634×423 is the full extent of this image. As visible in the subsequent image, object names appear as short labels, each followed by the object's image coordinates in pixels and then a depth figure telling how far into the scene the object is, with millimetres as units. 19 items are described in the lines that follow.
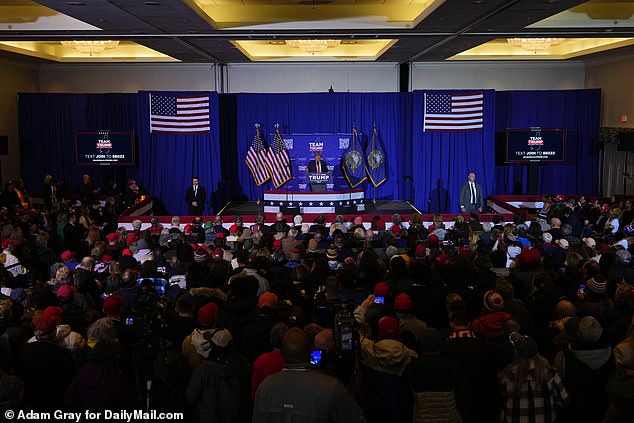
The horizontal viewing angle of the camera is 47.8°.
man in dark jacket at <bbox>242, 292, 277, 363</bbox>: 5551
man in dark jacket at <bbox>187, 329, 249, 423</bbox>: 4734
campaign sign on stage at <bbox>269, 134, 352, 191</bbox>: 20578
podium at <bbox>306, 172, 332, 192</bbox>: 19031
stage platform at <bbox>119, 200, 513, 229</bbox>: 14930
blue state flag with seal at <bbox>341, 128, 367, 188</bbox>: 20891
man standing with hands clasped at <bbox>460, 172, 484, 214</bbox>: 17359
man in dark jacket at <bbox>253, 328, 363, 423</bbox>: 3836
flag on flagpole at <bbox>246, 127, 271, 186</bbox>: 20391
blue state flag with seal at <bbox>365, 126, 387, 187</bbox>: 21203
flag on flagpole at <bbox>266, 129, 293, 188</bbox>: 20109
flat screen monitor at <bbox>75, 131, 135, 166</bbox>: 19672
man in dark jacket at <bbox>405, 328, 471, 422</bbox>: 4398
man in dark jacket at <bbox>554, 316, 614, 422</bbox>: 4957
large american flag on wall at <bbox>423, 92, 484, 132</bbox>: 19469
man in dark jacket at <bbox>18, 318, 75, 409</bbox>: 5066
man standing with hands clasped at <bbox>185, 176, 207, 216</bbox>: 18625
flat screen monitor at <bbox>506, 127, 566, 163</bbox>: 19688
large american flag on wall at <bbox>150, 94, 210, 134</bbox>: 19500
